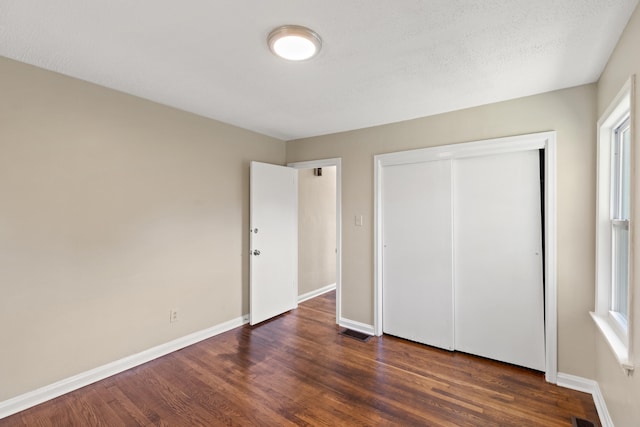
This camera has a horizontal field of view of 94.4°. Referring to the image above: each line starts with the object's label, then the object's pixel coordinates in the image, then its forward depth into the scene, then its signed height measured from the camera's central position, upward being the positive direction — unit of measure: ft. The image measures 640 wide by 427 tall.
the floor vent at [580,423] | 6.19 -4.43
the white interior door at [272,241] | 11.49 -1.17
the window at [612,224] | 6.13 -0.24
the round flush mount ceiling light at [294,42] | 5.26 +3.20
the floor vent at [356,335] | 10.49 -4.44
